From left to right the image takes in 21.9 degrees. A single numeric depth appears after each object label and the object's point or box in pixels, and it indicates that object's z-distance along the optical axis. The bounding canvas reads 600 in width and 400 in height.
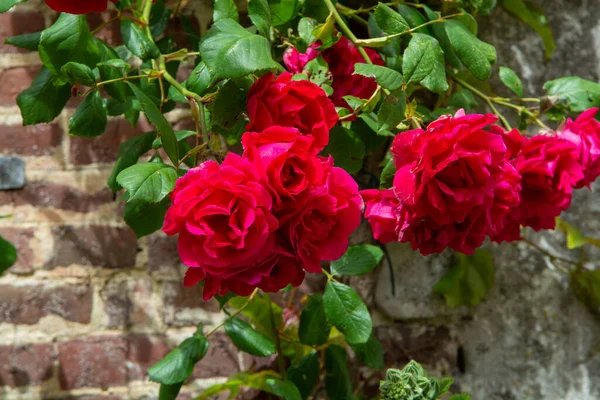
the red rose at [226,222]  1.81
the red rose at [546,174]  2.02
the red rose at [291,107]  1.90
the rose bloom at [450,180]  1.90
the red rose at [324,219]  1.86
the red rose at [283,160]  1.85
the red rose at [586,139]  2.05
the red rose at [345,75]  2.05
